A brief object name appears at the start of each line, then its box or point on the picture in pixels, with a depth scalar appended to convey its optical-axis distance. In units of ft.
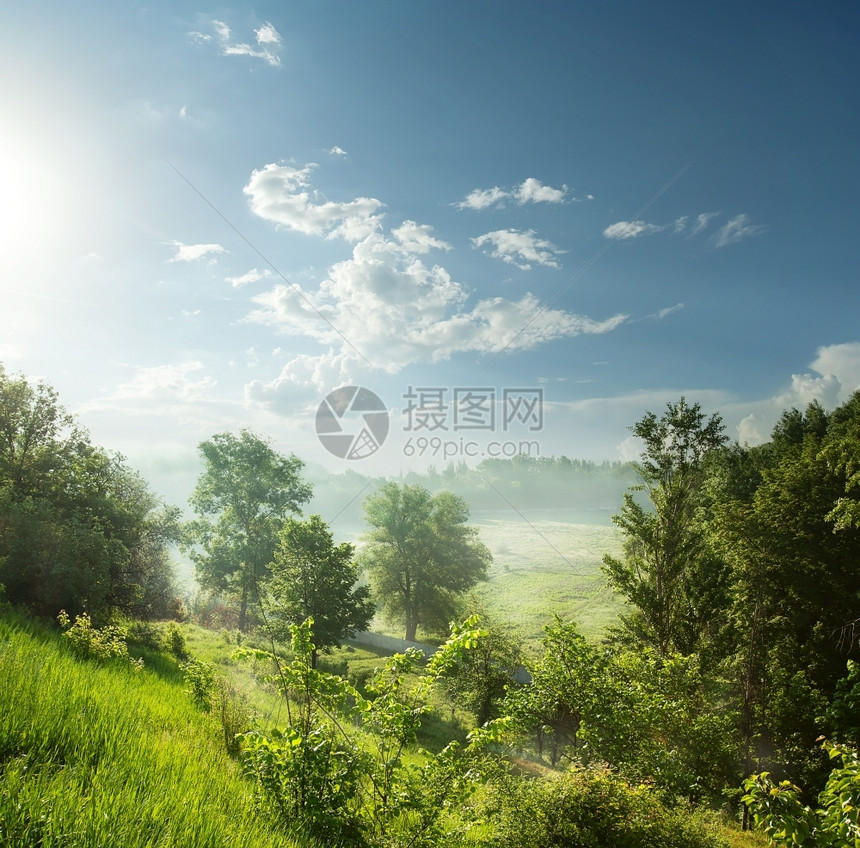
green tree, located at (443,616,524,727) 72.59
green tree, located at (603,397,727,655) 57.93
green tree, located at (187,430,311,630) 126.41
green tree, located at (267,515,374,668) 85.25
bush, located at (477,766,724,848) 19.11
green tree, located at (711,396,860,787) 55.21
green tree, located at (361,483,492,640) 149.07
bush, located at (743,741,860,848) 12.84
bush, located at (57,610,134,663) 28.66
